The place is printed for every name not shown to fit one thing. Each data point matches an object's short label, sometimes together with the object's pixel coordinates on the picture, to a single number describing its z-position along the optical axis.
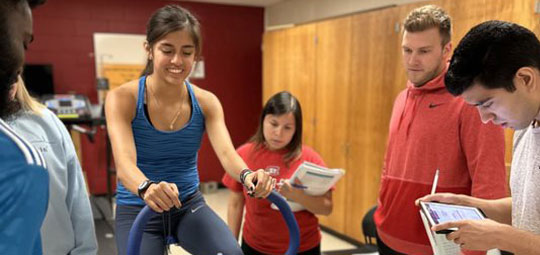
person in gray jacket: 1.34
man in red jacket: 1.43
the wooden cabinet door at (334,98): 3.75
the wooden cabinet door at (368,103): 3.30
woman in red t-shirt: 1.87
